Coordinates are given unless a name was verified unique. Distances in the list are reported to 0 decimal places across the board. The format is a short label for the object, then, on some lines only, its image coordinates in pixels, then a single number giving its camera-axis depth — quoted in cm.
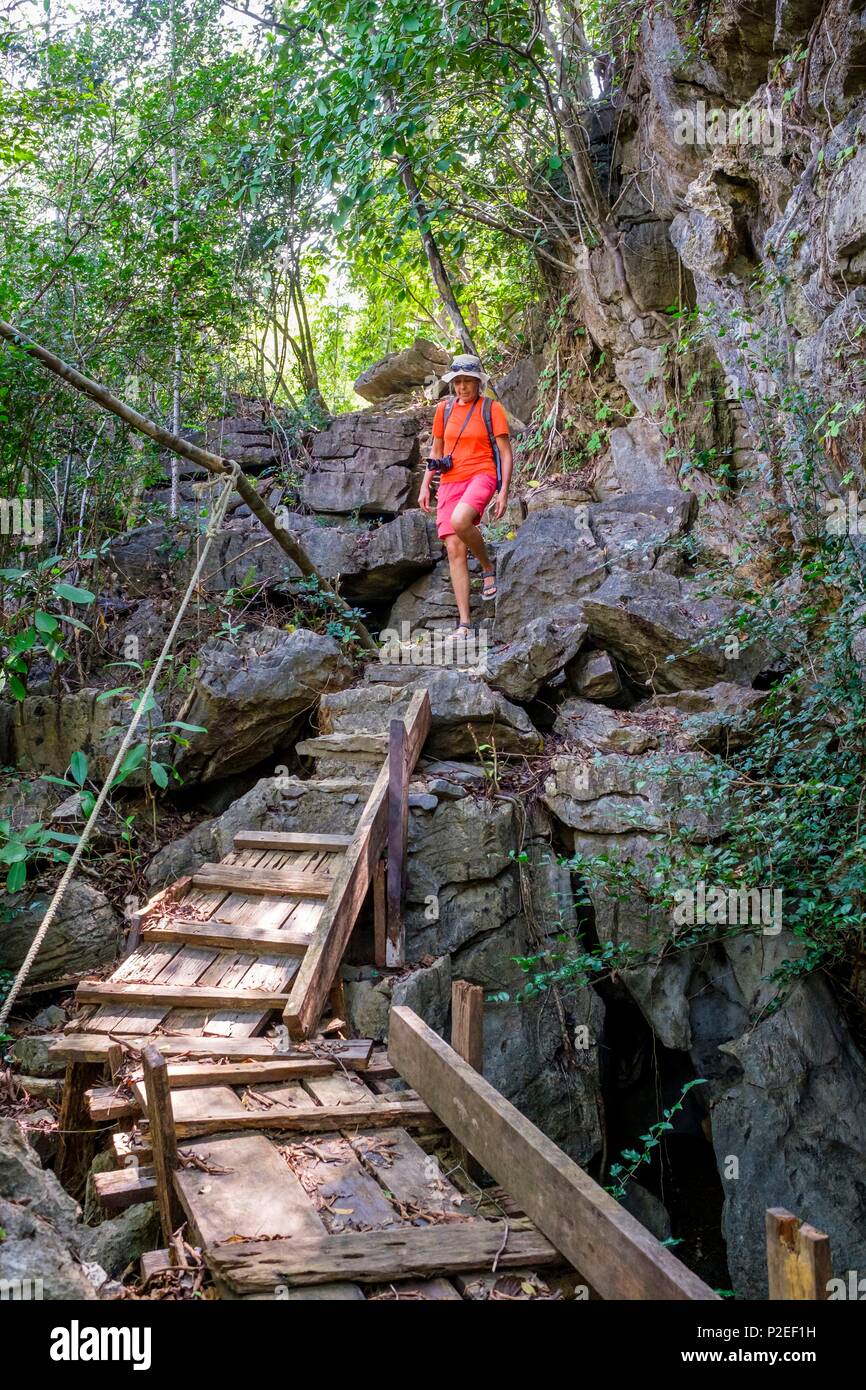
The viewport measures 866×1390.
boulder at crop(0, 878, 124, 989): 675
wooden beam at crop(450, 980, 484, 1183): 383
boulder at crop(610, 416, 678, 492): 953
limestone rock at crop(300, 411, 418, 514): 1097
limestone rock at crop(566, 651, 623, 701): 746
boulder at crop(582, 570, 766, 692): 728
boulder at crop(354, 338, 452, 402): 1287
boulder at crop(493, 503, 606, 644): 827
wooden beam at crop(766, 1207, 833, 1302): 207
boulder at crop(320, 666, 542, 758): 692
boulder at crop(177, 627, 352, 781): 746
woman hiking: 774
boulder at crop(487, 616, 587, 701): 735
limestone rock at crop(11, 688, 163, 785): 801
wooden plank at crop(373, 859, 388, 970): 564
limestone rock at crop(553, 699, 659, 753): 675
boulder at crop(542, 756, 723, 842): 598
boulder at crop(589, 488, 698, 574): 819
